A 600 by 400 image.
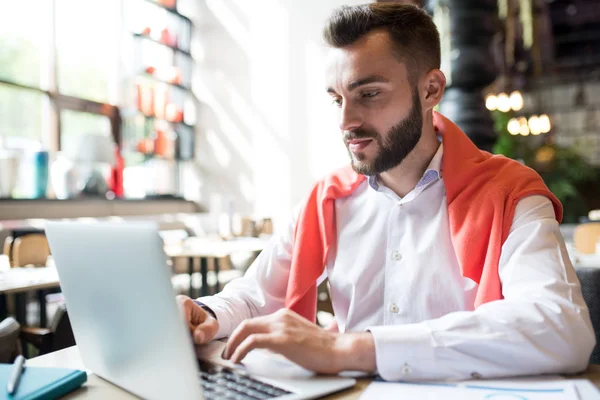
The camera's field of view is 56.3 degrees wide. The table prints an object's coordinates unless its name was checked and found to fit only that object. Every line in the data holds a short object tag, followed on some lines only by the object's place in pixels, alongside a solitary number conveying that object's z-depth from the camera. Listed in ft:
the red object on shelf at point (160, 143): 21.42
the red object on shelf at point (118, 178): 19.33
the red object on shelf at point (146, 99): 20.43
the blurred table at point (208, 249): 11.77
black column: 9.34
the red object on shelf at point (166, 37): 21.81
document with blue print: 2.23
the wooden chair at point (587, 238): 11.74
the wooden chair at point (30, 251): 10.76
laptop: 1.97
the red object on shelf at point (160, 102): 21.29
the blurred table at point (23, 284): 7.48
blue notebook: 2.38
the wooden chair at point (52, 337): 6.36
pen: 2.40
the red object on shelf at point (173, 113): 22.27
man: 2.59
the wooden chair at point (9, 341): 3.71
